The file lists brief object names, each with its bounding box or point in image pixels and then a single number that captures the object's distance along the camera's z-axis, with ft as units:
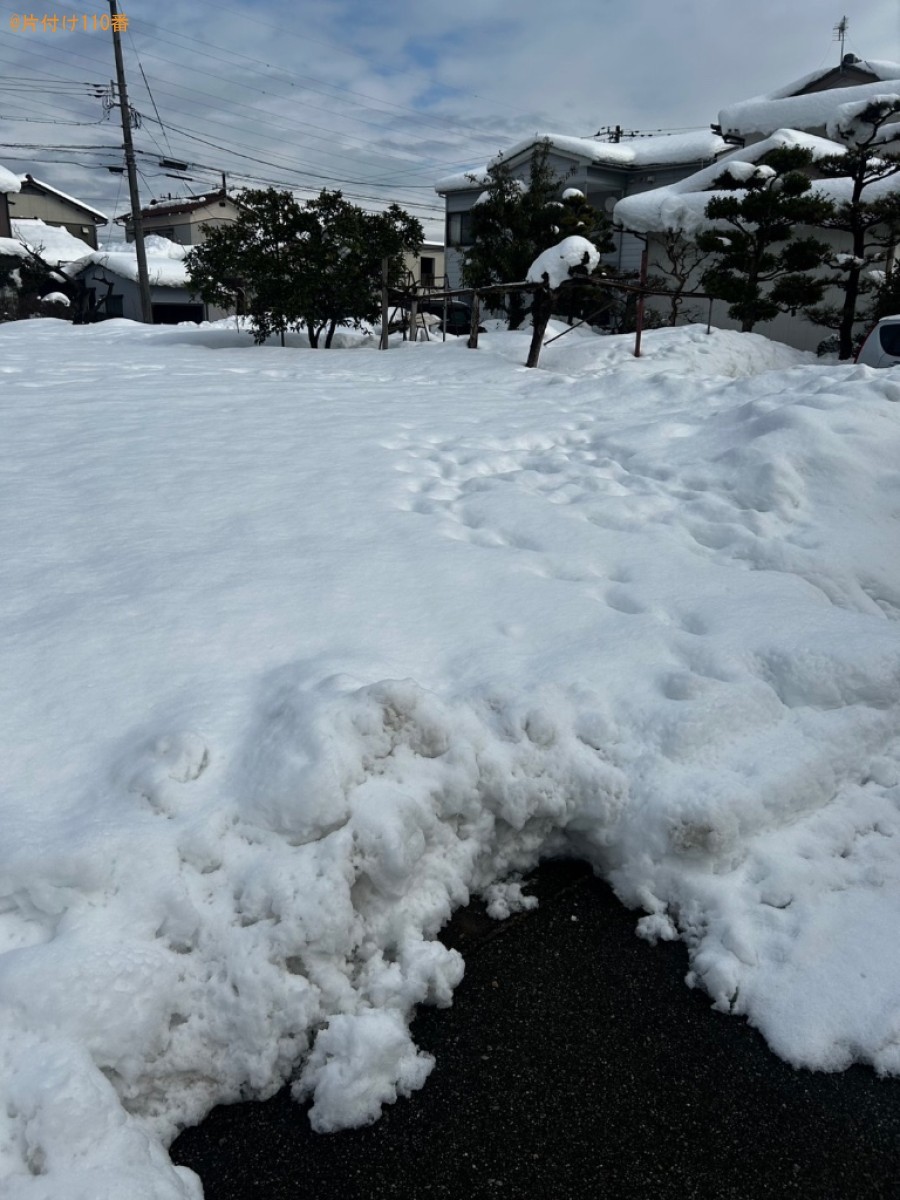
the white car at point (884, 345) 26.48
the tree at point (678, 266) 56.43
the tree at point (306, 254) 47.93
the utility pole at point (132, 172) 70.95
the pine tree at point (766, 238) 44.91
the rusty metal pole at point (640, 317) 39.04
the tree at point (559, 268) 34.06
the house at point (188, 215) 125.90
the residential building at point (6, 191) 103.24
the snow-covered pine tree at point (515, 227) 56.59
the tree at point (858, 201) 43.42
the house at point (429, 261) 124.88
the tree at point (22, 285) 98.68
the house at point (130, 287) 98.99
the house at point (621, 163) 69.89
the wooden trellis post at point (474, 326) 41.39
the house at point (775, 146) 51.03
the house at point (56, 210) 129.52
